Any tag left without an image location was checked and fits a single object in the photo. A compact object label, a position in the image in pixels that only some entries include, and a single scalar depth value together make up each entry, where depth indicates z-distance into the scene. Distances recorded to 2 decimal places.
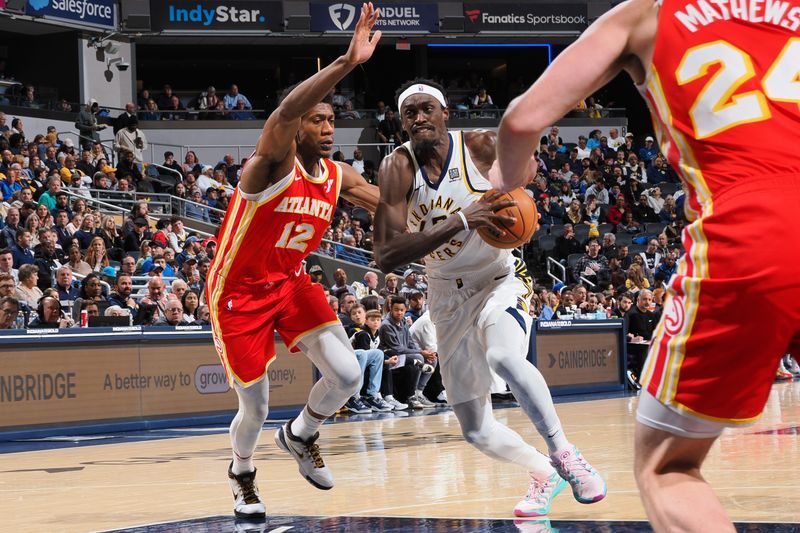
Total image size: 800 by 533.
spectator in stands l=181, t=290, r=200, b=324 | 13.28
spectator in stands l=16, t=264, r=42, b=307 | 12.39
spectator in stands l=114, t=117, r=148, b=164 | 23.78
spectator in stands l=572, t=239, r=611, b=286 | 21.34
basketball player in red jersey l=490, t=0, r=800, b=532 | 2.47
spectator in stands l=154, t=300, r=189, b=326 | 12.46
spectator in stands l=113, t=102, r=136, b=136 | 24.69
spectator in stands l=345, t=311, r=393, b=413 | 13.05
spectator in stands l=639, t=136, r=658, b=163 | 29.34
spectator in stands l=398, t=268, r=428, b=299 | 17.28
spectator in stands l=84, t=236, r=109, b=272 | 14.88
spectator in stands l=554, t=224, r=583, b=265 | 23.08
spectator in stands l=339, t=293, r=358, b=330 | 14.07
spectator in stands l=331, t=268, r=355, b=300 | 15.48
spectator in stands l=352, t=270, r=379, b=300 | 16.44
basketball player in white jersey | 5.47
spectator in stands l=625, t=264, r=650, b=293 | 19.03
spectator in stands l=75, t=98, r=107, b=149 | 24.03
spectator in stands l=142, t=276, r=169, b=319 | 13.30
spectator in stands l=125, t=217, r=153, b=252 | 16.89
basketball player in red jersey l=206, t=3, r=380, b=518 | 5.97
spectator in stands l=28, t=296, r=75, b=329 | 11.46
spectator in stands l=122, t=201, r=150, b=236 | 17.56
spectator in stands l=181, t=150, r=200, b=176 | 24.17
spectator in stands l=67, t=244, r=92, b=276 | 14.28
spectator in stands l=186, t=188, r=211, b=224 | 21.67
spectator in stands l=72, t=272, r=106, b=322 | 12.52
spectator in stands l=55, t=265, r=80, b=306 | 13.02
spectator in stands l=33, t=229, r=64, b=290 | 14.03
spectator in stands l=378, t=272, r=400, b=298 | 15.91
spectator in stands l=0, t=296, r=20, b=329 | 11.16
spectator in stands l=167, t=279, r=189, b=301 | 13.61
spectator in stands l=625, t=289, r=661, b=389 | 17.02
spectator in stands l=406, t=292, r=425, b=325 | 14.60
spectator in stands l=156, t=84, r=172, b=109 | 28.42
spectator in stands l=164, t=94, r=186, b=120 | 27.50
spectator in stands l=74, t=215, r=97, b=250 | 15.70
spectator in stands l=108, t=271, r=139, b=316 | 13.00
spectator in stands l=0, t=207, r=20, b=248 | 14.04
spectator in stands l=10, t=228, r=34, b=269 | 13.96
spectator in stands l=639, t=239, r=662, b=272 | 22.39
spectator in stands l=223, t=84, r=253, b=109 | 28.70
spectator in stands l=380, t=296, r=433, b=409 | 13.53
